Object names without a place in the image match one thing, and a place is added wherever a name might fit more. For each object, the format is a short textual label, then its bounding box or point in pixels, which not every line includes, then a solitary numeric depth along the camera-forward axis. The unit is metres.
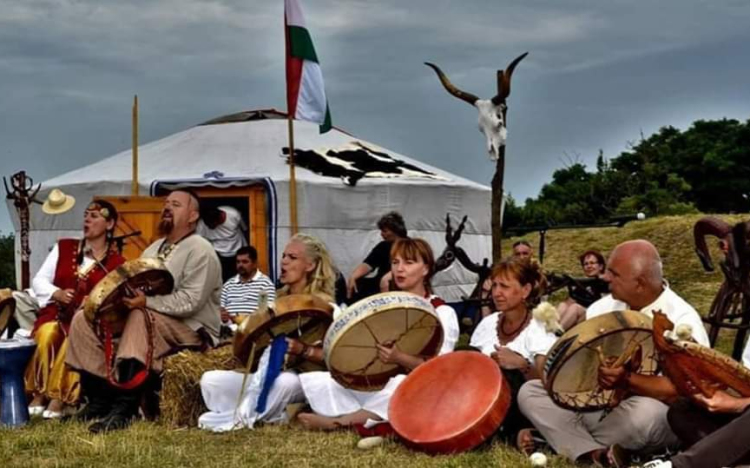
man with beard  5.86
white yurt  11.04
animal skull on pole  9.88
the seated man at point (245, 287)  8.14
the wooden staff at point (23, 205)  11.38
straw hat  9.33
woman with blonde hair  5.69
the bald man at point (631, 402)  4.20
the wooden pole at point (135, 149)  10.98
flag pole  10.77
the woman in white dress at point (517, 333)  4.86
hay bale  5.82
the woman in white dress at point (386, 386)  5.40
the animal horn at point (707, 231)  6.21
